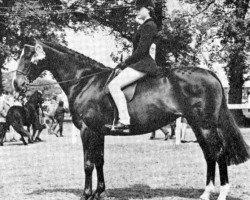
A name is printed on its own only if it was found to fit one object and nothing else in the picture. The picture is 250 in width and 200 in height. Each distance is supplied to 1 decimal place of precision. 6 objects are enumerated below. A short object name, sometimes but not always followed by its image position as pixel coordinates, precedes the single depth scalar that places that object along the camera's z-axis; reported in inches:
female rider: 312.3
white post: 746.2
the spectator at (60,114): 1055.4
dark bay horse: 313.1
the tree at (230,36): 1296.8
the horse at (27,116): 805.9
